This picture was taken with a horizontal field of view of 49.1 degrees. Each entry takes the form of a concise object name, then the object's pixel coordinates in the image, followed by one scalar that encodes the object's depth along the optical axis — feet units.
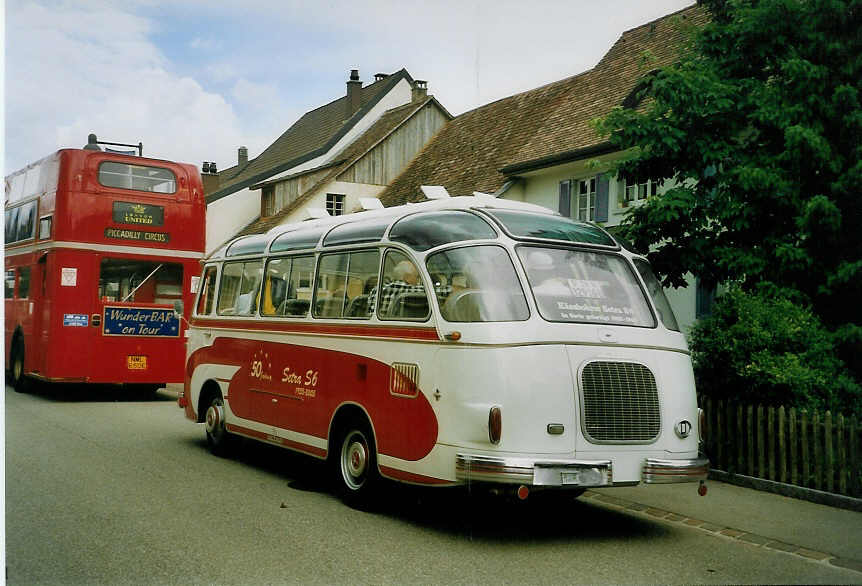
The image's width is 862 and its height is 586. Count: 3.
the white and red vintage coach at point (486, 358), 23.66
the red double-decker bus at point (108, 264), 56.70
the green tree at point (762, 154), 36.83
